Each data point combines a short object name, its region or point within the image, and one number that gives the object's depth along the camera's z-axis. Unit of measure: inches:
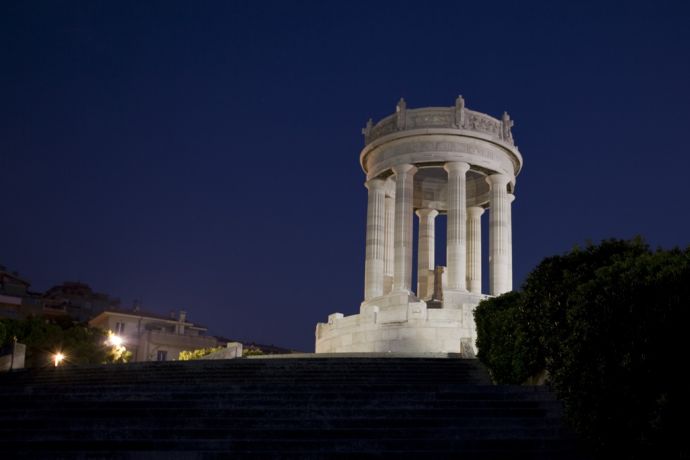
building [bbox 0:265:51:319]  3526.1
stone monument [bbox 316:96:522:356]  1766.7
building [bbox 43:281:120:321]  4360.2
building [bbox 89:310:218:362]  3459.6
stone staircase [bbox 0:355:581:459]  593.0
